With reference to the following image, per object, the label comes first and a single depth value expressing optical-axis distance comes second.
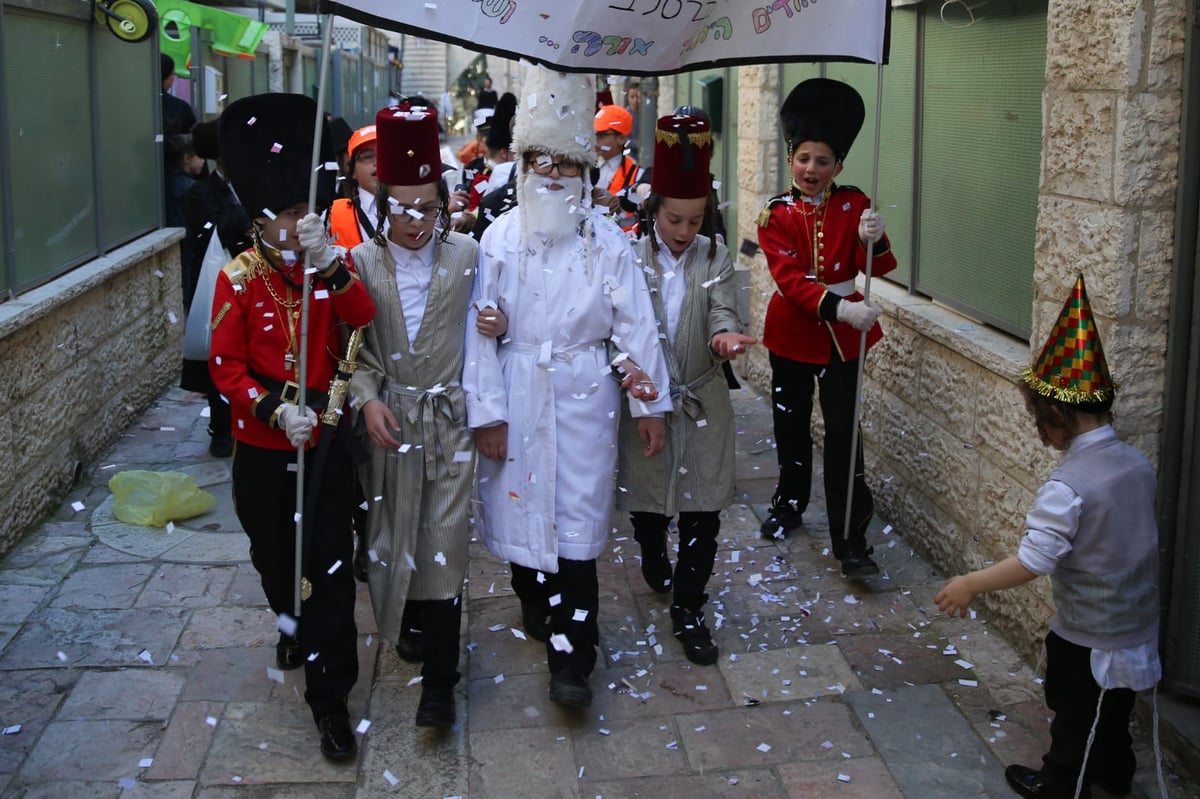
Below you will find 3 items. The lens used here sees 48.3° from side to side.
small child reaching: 3.55
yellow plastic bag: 6.44
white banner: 4.00
